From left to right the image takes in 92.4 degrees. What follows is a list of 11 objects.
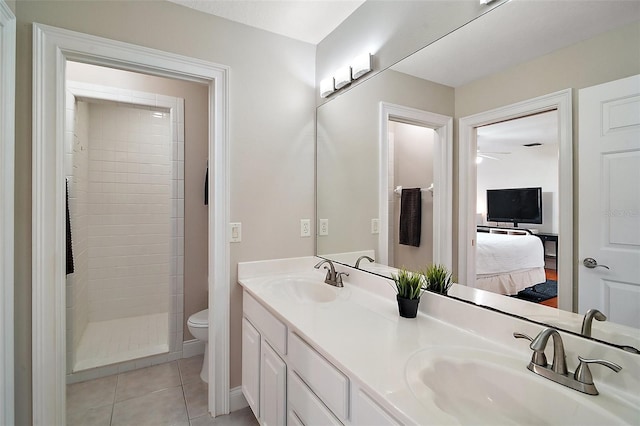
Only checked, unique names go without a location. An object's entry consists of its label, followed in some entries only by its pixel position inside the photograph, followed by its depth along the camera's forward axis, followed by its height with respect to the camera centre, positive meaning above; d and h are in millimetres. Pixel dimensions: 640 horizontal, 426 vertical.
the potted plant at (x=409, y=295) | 1271 -346
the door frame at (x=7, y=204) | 1320 +36
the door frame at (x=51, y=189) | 1448 +112
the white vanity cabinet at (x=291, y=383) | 896 -636
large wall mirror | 873 +268
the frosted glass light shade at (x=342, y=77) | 1845 +829
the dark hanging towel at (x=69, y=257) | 1993 -293
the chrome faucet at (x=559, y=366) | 769 -412
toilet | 2219 -864
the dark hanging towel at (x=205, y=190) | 2643 +192
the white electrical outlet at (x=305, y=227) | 2153 -107
